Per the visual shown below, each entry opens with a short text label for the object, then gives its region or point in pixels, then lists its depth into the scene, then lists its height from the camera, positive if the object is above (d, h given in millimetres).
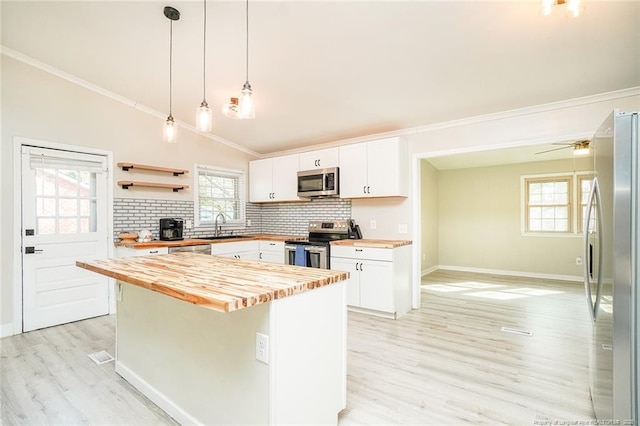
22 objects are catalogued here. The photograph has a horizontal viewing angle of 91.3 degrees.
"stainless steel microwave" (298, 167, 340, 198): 4387 +442
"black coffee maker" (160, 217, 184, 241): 4230 -215
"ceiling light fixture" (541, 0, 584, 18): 1536 +1026
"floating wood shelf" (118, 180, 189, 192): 4035 +387
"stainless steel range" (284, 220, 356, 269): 4156 -423
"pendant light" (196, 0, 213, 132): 2152 +661
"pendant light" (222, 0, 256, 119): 1953 +687
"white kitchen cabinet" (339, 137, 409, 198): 3949 +584
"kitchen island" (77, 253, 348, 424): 1427 -685
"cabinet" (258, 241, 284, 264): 4715 -581
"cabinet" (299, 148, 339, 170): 4492 +808
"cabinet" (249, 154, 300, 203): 4980 +569
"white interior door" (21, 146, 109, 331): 3420 -239
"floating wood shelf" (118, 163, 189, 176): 4020 +608
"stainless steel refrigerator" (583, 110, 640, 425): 1364 -256
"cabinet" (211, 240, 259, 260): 4344 -531
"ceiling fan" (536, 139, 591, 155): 4039 +873
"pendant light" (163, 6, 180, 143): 2457 +715
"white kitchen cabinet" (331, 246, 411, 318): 3682 -790
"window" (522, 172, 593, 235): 5883 +184
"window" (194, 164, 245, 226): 4977 +305
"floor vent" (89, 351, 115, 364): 2648 -1253
